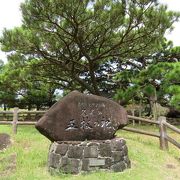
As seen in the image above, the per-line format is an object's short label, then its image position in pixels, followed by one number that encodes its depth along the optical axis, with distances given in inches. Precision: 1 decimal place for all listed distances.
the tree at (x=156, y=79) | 241.6
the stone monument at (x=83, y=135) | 138.8
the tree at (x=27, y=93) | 381.9
